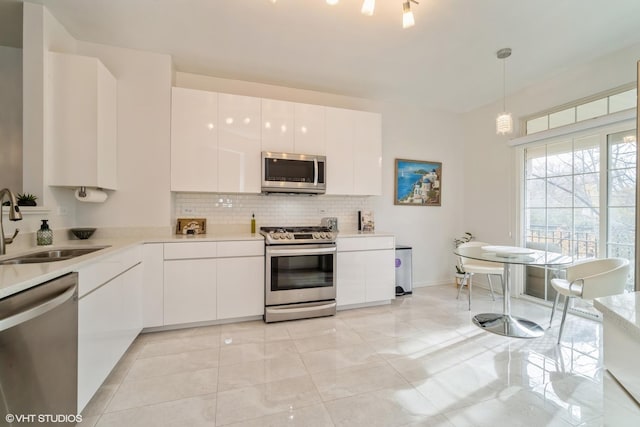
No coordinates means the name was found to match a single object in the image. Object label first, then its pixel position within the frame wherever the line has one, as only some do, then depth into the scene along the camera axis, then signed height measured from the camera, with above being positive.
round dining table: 2.42 -0.48
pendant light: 2.74 +0.95
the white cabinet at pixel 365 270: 3.25 -0.69
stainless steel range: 2.88 -0.67
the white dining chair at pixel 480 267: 3.19 -0.63
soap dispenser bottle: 2.07 -0.17
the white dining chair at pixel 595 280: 2.19 -0.55
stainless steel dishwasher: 0.99 -0.59
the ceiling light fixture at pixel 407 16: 1.87 +1.35
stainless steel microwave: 3.13 +0.48
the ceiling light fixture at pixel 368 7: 1.80 +1.38
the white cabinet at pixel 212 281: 2.64 -0.68
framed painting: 4.20 +0.49
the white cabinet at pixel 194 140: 2.89 +0.78
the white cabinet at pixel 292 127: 3.19 +1.04
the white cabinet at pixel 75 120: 2.29 +0.80
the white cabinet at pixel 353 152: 3.48 +0.81
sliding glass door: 2.74 +0.19
